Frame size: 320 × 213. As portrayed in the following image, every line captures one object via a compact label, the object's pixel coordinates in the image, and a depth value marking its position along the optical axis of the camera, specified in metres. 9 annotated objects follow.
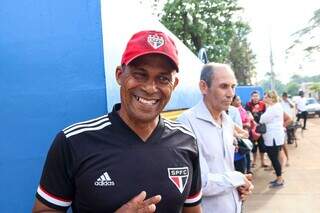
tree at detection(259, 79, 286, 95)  102.74
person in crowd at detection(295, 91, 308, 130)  16.37
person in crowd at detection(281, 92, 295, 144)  11.11
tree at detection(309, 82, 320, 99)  49.88
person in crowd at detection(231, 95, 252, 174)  6.66
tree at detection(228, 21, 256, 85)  39.38
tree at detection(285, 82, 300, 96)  90.00
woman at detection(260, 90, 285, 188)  7.27
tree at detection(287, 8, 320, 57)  32.02
